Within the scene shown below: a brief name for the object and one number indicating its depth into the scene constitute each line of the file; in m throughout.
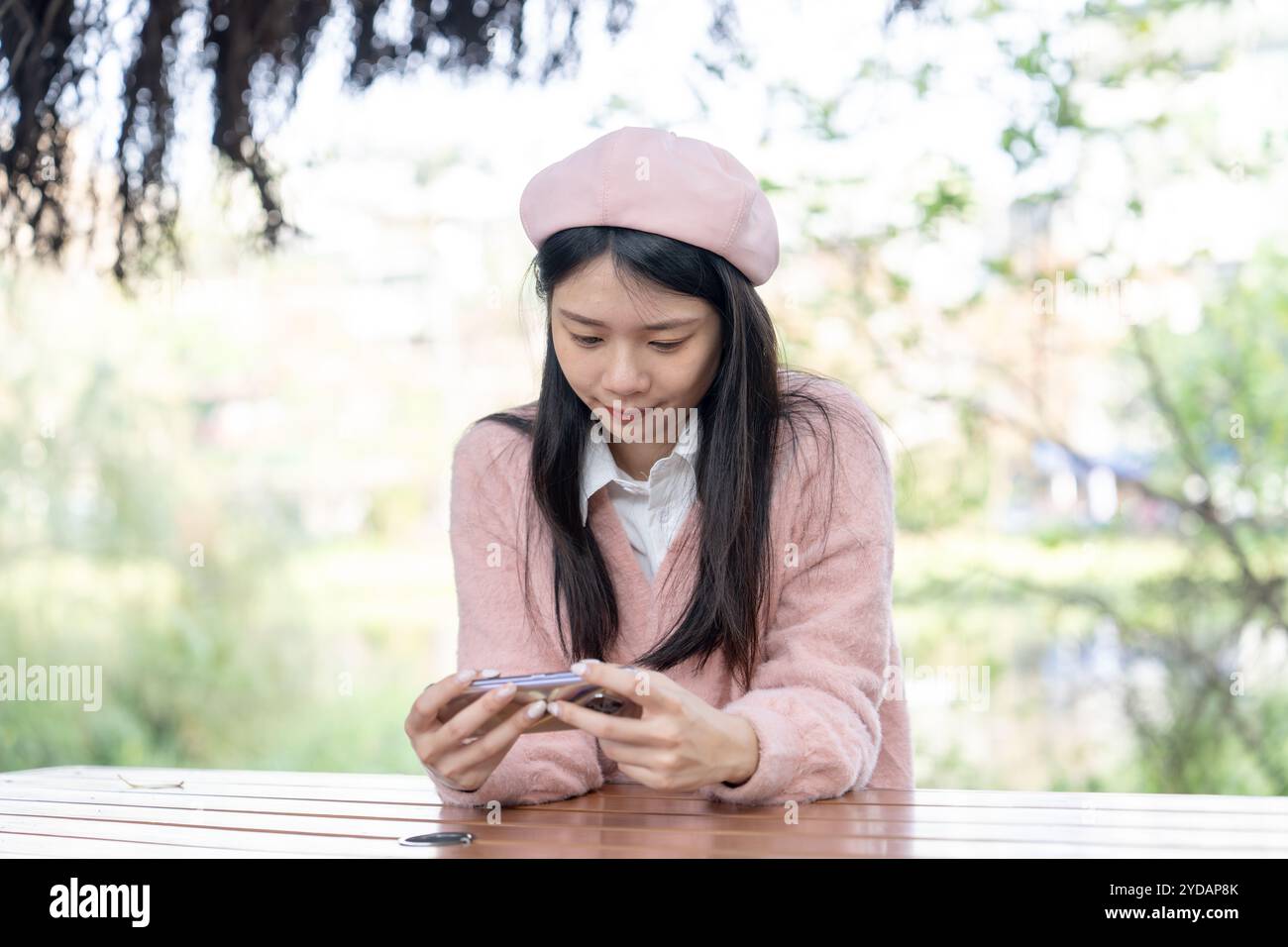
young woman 1.73
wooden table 1.37
